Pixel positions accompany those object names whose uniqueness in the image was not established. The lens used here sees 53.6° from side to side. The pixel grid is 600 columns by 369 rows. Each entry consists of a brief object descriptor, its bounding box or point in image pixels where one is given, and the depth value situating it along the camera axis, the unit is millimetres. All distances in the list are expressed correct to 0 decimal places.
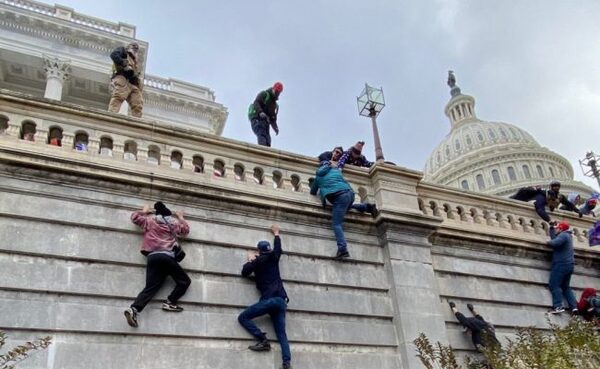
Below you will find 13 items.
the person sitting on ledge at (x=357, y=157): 13078
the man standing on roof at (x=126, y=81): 12336
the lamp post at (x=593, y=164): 35375
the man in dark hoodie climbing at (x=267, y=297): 9391
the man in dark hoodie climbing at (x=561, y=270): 13109
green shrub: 6984
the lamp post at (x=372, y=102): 18328
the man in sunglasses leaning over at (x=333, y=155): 12164
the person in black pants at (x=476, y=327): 11062
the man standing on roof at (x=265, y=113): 14156
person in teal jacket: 11086
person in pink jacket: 8883
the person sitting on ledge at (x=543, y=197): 14898
